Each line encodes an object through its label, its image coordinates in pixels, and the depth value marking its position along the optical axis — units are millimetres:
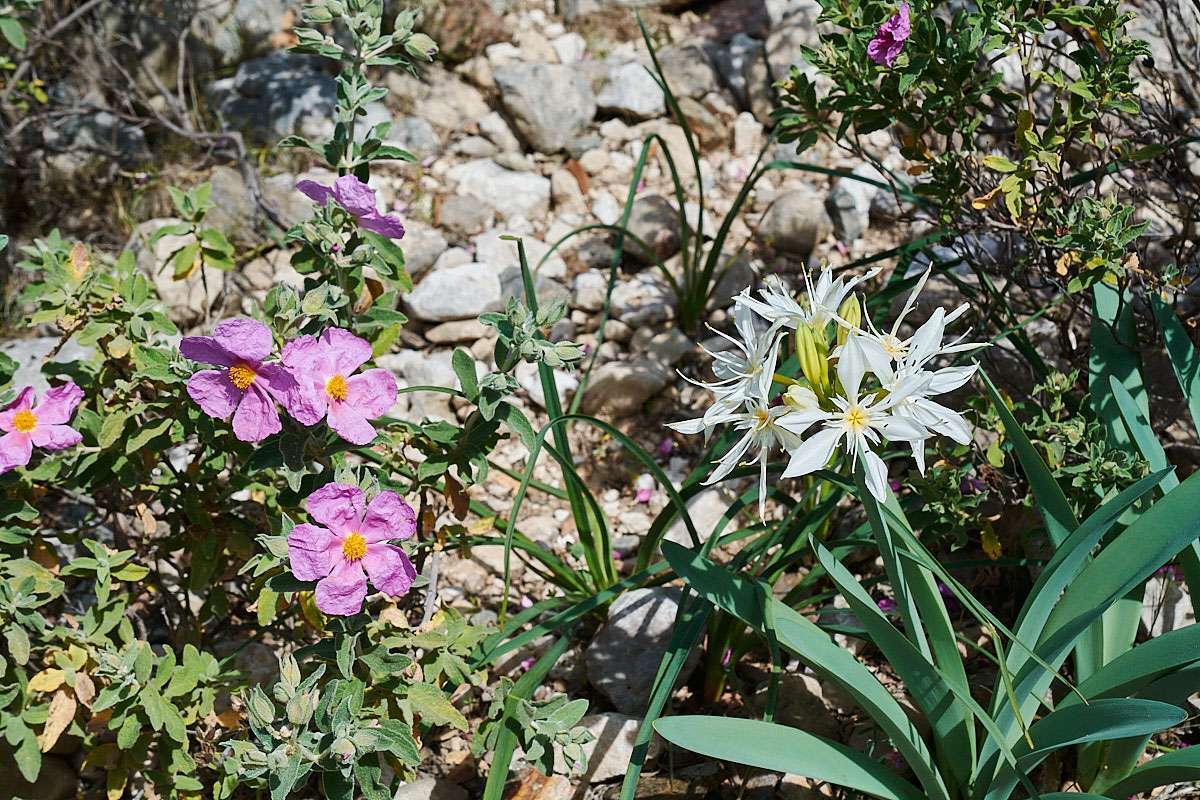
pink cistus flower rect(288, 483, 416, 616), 1457
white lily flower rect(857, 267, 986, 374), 1169
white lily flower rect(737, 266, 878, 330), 1264
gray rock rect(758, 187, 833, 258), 2959
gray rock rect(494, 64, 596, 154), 3367
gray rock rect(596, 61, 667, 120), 3424
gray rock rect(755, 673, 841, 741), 1982
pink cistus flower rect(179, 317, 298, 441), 1434
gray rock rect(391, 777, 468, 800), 1943
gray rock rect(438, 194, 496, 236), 3158
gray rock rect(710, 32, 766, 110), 3404
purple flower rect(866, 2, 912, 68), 1782
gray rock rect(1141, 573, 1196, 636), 1912
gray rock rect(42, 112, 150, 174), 3373
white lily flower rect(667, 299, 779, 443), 1259
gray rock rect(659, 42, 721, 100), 3424
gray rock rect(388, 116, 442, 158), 3396
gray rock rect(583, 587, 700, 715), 2082
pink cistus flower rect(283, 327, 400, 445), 1473
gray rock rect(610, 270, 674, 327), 2920
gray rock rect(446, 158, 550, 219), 3229
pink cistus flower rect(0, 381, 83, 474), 1660
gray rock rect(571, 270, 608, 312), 2945
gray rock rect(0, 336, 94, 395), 2508
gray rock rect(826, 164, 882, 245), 2992
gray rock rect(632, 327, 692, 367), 2803
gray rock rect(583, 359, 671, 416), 2689
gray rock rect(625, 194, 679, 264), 3053
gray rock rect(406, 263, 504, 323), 2875
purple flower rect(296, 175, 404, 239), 1641
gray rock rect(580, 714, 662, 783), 1939
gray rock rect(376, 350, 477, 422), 2686
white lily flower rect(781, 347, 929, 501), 1169
